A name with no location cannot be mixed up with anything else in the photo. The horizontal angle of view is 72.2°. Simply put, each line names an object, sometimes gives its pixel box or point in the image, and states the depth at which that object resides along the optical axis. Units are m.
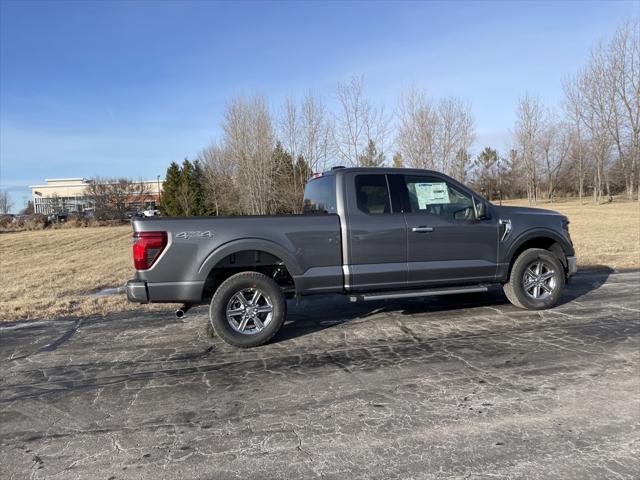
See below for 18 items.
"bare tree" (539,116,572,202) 54.41
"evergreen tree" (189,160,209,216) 44.56
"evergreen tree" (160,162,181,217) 45.81
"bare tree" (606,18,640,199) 40.44
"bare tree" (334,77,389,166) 25.31
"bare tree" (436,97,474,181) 27.25
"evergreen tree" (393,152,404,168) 27.02
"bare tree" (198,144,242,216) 35.06
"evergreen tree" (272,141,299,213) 28.72
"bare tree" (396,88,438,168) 26.58
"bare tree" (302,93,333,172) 27.22
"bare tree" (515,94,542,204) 47.58
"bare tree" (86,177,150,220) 58.69
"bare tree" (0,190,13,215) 85.94
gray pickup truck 4.91
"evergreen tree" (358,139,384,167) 25.34
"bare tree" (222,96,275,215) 28.91
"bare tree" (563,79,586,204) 44.12
